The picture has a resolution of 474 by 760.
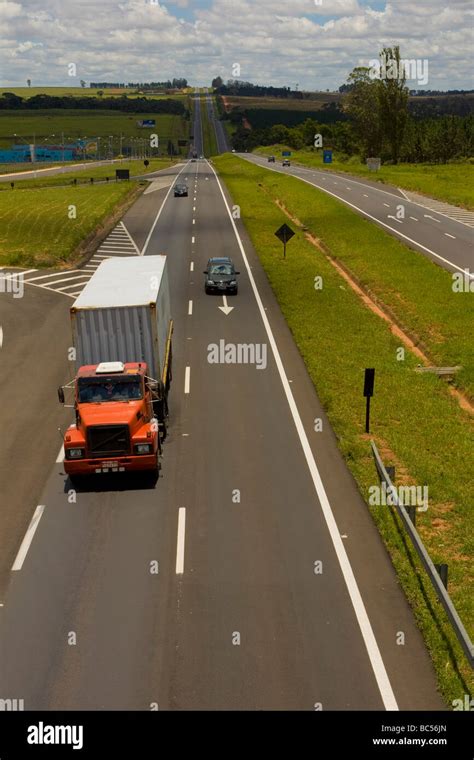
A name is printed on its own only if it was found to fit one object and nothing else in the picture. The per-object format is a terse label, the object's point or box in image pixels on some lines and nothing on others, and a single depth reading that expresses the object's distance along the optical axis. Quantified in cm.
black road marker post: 2136
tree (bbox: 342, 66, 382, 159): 13850
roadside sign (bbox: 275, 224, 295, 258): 4469
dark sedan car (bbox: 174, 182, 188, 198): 8719
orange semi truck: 1866
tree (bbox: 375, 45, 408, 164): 11776
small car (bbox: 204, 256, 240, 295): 4050
